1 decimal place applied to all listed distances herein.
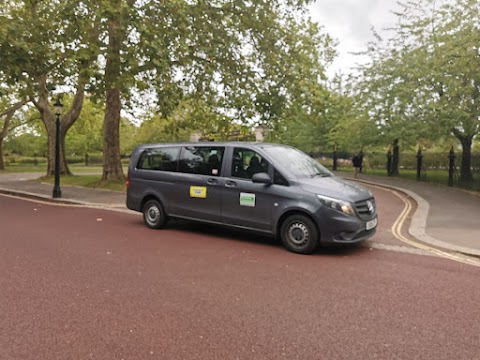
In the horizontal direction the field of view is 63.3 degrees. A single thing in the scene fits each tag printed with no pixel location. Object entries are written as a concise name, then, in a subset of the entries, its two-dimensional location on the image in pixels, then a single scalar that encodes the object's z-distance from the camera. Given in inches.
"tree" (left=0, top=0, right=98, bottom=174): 450.6
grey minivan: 250.7
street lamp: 527.8
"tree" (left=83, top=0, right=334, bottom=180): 464.8
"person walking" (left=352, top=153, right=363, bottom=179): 917.0
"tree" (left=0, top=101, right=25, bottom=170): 1216.8
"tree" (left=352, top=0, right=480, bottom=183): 593.3
